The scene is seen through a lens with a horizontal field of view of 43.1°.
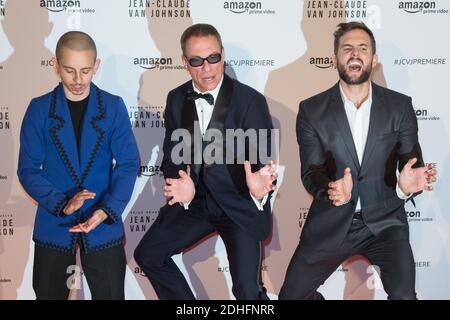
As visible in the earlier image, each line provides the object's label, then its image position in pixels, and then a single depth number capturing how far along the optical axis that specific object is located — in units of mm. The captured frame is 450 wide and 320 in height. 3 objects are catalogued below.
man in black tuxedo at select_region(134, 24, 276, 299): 3346
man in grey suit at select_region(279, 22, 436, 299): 3350
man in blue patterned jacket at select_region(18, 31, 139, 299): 3301
